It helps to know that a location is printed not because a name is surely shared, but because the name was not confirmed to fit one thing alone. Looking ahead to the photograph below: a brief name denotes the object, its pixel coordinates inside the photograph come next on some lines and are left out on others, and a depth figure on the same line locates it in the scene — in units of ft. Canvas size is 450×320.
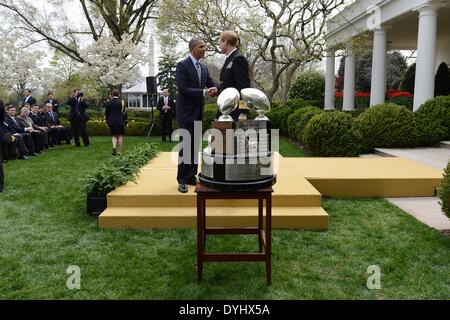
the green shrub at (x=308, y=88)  76.48
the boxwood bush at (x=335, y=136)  32.50
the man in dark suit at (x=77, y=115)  43.68
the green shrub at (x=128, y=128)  57.93
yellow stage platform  16.03
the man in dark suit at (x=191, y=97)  15.53
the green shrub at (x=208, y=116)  51.62
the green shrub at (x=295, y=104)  57.13
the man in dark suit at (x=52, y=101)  47.98
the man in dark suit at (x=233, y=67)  14.74
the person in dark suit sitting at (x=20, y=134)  36.09
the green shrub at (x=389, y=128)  33.14
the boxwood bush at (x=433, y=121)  33.81
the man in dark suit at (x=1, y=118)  23.24
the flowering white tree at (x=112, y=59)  85.75
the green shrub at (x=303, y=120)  39.42
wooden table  10.79
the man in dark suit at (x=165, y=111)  48.60
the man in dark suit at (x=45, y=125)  42.29
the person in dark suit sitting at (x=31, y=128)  38.71
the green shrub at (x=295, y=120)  43.25
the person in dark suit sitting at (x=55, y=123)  45.44
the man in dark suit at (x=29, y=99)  44.95
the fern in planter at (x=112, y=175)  17.88
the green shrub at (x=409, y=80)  68.63
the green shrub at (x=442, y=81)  53.62
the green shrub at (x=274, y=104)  75.92
